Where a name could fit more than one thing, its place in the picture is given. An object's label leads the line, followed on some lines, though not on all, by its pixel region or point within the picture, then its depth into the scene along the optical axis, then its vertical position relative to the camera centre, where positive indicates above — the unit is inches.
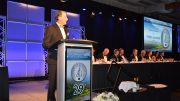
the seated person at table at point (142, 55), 294.6 -5.2
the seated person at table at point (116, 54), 246.9 -3.5
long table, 166.2 -18.5
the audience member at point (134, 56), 286.2 -6.5
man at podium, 103.7 +3.9
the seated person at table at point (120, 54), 257.9 -3.8
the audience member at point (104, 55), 244.2 -4.7
